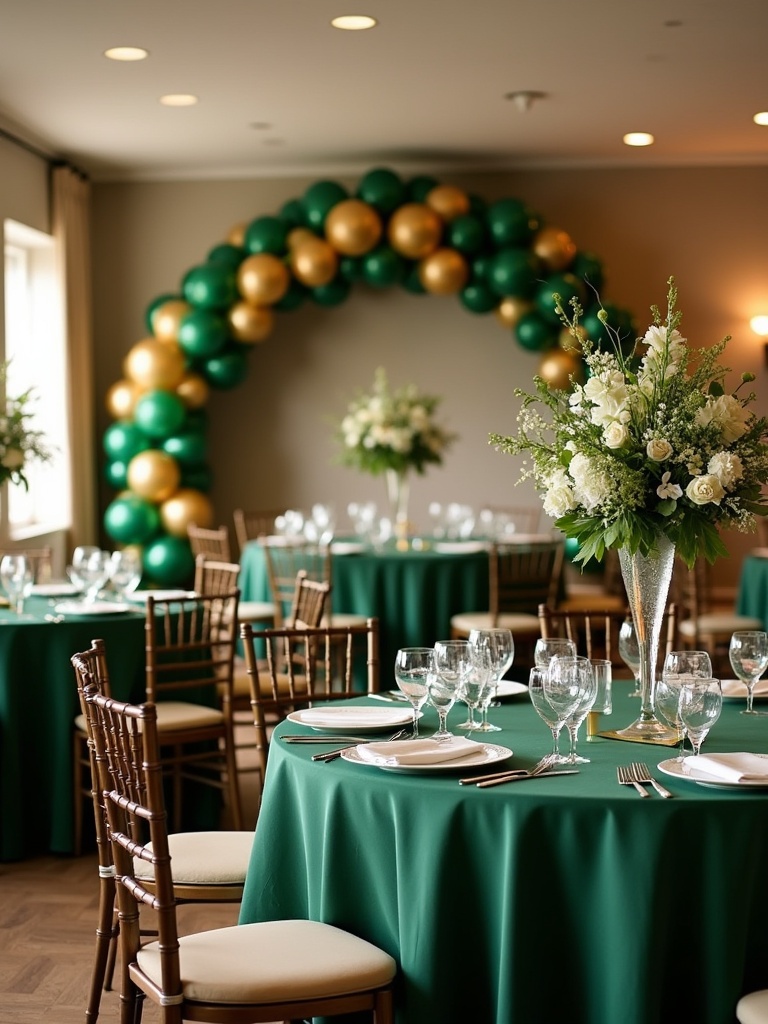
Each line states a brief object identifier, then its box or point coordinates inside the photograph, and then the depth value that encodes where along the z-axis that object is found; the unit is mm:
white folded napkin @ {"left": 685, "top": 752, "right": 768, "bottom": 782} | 2418
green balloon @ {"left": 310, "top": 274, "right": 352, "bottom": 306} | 8922
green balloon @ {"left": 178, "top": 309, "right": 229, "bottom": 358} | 8719
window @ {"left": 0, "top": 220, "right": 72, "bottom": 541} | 8984
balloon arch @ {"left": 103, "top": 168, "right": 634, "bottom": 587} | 8633
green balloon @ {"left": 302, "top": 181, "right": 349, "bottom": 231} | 8750
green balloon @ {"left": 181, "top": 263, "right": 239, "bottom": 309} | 8766
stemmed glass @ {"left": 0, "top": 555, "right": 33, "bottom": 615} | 5008
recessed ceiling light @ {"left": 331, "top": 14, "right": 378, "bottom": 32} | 6023
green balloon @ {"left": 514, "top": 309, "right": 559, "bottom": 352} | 8789
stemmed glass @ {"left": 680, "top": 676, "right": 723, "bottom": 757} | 2590
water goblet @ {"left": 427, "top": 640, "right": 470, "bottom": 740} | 2857
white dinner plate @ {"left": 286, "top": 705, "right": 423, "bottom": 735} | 2938
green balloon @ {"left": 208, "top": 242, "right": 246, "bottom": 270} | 8930
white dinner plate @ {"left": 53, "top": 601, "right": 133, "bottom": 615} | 5059
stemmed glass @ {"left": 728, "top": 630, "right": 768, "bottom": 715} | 3131
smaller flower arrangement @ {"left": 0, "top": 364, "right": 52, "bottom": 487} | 5949
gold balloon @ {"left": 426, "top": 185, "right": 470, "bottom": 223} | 8703
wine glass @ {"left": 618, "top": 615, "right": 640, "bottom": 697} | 3193
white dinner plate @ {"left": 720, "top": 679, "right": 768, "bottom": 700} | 3348
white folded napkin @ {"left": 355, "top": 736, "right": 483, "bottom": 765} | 2570
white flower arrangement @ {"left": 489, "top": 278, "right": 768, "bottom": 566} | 2824
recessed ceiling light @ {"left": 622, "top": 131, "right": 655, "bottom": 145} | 8695
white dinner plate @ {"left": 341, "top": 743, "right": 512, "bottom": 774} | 2533
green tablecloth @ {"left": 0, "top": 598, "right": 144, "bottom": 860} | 4895
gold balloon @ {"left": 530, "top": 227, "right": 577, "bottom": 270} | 8602
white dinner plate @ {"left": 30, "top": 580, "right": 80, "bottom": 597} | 5695
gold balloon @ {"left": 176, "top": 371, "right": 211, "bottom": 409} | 8906
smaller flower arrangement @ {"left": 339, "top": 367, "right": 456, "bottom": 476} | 7746
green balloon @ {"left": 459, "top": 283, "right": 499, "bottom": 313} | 8852
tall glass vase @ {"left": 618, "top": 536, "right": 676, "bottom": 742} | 2971
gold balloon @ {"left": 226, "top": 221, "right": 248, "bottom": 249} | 9069
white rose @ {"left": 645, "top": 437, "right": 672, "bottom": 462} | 2793
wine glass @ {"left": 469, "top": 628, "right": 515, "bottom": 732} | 3016
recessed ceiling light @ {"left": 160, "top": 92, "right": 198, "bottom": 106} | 7520
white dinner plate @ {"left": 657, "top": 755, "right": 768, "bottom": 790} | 2389
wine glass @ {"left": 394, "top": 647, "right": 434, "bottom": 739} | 2877
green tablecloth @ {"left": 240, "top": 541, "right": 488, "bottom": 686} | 7035
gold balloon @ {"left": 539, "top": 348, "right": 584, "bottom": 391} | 8734
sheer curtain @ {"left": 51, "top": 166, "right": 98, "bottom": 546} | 9078
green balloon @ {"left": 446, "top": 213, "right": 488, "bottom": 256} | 8594
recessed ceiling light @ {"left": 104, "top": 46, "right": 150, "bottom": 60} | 6516
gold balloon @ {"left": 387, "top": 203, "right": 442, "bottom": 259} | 8594
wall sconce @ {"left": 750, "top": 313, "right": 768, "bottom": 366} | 9625
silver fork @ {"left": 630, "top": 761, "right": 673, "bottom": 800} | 2383
